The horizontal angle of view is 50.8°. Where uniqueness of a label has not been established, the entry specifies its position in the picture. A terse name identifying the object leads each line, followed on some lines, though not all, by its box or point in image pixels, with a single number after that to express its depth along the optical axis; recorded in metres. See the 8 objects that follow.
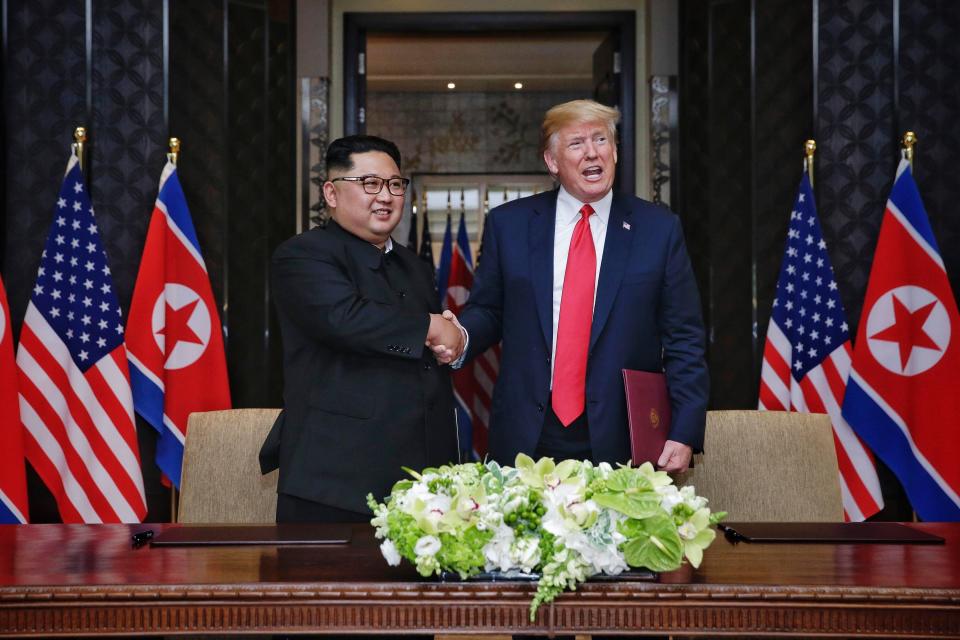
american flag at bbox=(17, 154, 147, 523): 3.35
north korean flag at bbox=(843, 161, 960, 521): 3.33
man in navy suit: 2.26
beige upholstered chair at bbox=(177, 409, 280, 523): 2.19
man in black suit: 2.03
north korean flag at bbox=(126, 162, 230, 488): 3.59
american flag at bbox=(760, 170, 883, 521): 3.49
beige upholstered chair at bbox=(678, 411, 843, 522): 2.20
